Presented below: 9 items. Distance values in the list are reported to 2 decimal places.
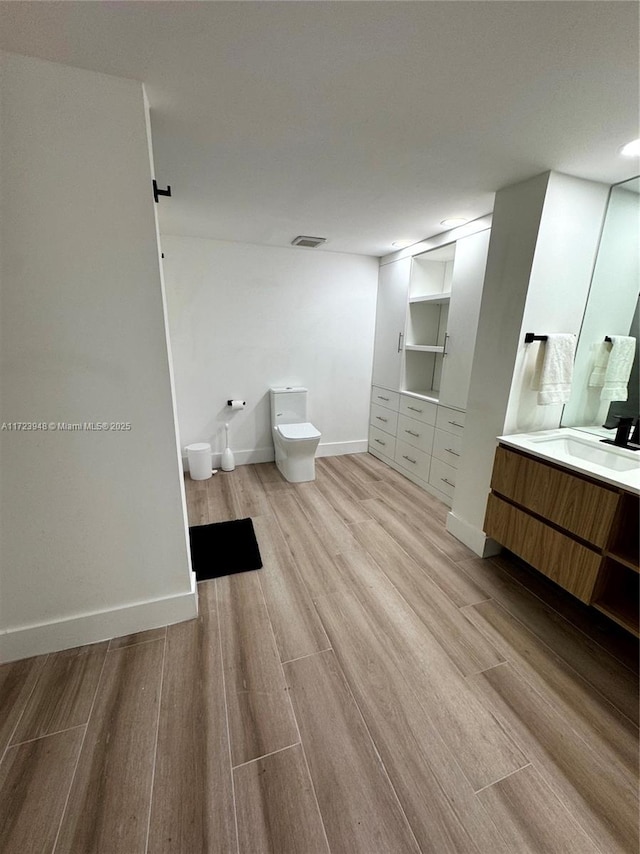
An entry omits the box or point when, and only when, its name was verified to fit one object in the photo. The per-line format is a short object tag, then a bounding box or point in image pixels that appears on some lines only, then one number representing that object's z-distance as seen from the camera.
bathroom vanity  1.44
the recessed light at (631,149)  1.40
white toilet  3.09
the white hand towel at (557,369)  1.85
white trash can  3.17
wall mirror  1.85
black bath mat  2.03
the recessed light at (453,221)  2.37
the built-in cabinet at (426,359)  2.56
